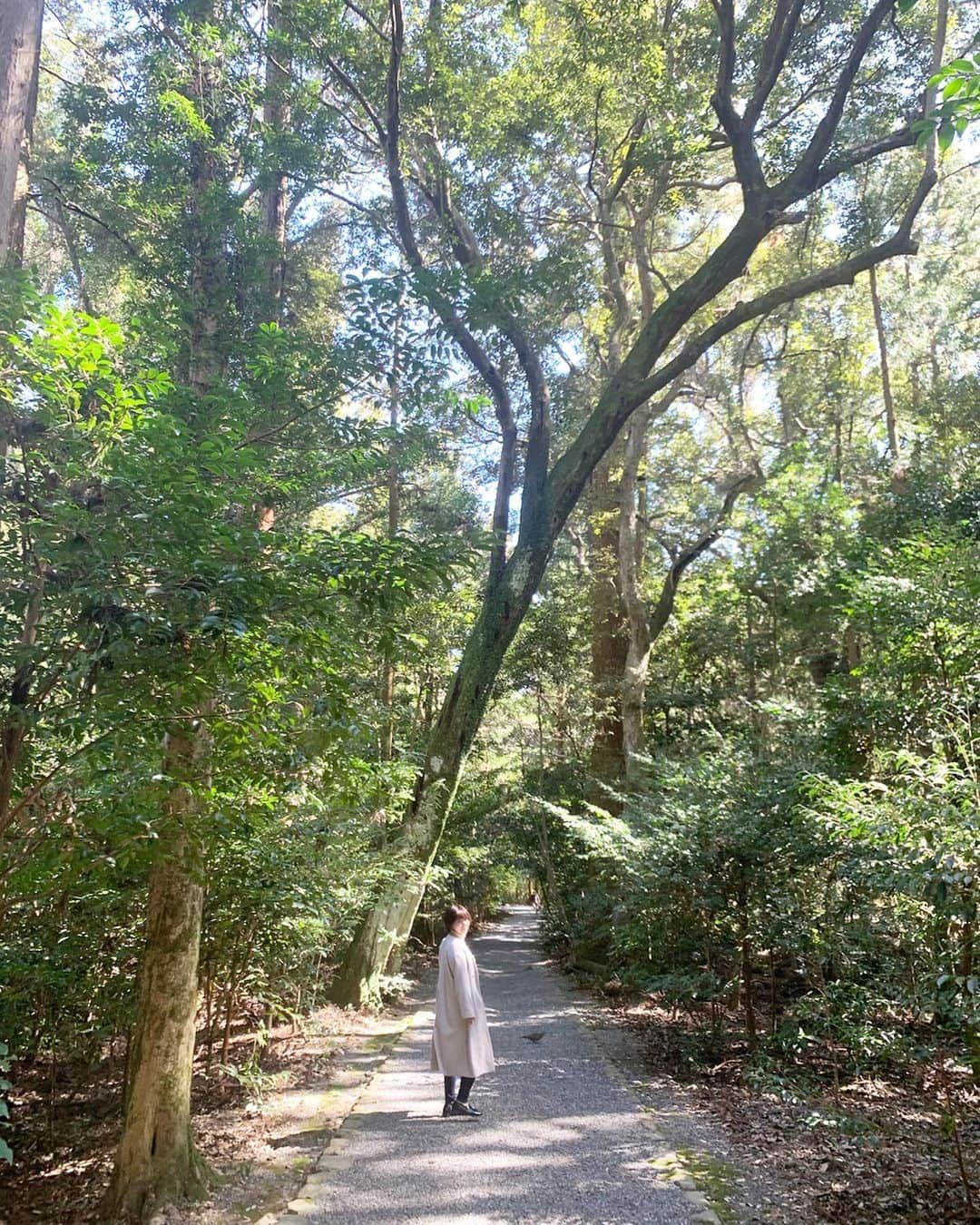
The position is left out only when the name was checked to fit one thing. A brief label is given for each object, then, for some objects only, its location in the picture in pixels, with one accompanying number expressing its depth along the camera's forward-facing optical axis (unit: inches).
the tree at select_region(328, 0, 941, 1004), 326.6
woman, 210.2
